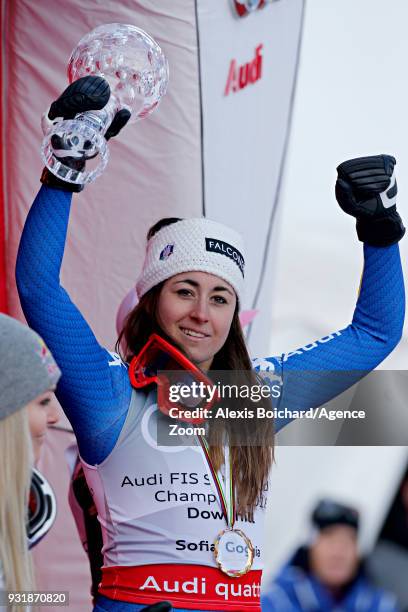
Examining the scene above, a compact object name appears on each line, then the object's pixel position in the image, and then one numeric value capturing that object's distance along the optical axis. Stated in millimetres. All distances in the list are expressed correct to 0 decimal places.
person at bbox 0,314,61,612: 5203
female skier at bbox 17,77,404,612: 5552
